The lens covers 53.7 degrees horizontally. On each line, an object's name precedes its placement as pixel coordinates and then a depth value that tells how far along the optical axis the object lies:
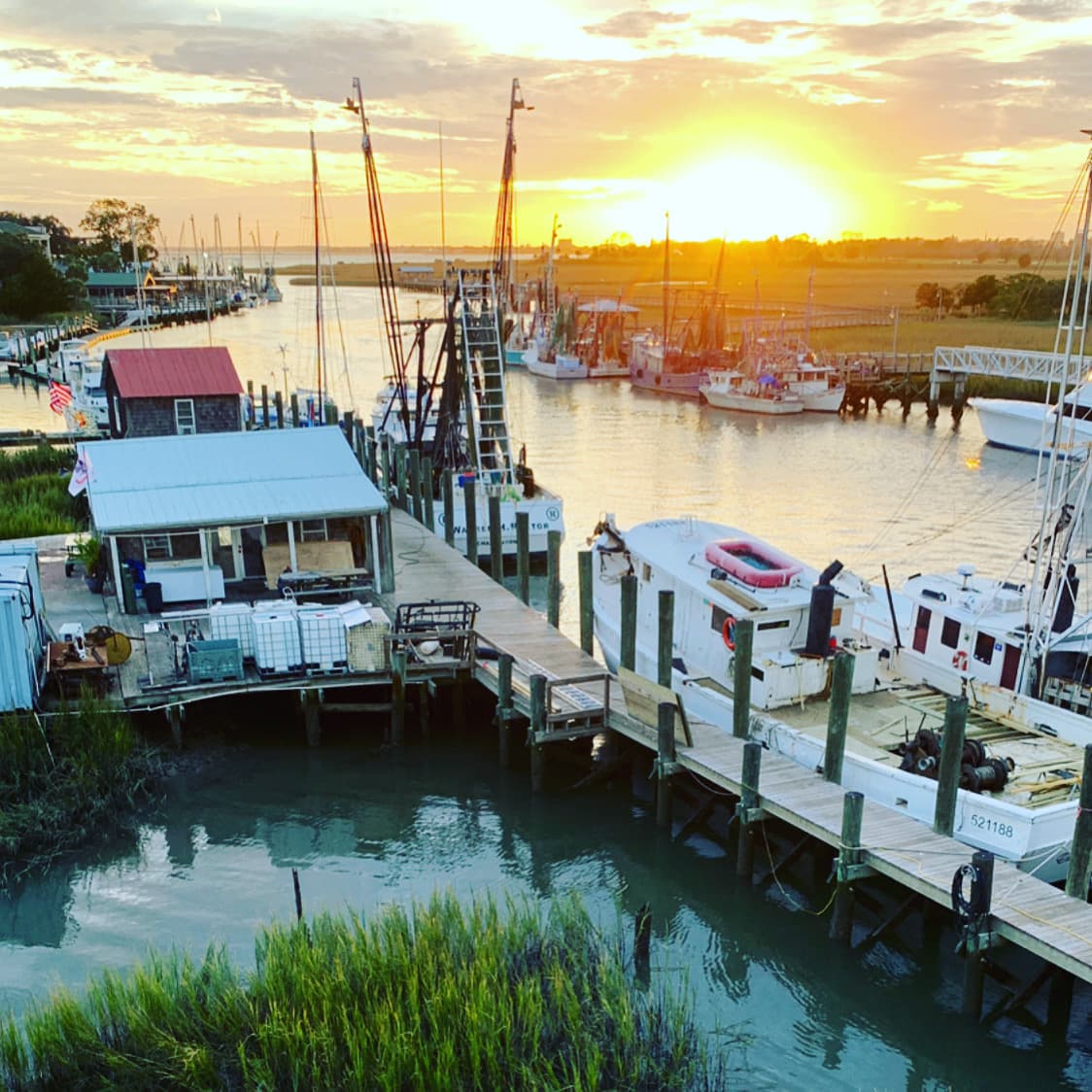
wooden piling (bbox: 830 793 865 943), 14.33
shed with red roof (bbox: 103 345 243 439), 34.16
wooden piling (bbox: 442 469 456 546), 30.61
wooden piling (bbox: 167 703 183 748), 19.55
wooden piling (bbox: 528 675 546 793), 18.50
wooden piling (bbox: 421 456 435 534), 31.89
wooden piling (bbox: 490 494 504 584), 27.45
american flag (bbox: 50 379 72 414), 50.19
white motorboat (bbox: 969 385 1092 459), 55.88
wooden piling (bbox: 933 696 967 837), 14.40
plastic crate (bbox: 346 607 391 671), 20.27
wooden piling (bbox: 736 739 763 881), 15.80
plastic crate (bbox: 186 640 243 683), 19.38
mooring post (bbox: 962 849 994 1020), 12.76
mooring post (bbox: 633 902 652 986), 14.03
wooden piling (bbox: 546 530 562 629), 24.03
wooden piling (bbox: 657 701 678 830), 17.17
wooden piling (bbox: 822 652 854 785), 15.90
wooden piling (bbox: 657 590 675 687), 19.05
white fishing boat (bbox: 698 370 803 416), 69.38
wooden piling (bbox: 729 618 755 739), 17.48
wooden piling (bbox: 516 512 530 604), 25.78
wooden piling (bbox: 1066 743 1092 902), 13.43
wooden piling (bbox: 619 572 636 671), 20.25
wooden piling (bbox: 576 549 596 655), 22.08
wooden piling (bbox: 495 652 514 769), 19.41
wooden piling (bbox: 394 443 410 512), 34.72
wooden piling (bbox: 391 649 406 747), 20.17
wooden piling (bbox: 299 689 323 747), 20.20
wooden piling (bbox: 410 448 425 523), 33.11
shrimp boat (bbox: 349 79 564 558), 33.56
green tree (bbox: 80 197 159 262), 178.00
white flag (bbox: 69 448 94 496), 24.74
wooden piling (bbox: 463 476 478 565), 30.33
